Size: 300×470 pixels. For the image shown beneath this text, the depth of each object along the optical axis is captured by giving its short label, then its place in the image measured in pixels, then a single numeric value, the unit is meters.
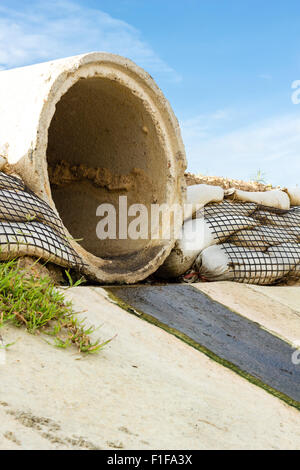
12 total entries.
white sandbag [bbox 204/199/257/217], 4.07
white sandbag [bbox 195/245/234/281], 3.67
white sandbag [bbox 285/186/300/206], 4.84
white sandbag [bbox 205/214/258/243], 3.87
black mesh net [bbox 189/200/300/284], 3.71
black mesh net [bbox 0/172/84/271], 2.48
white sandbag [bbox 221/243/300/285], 3.73
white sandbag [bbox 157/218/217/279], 3.64
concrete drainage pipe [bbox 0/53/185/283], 2.86
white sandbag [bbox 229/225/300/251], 3.96
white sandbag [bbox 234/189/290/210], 4.40
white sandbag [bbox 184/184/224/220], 3.89
